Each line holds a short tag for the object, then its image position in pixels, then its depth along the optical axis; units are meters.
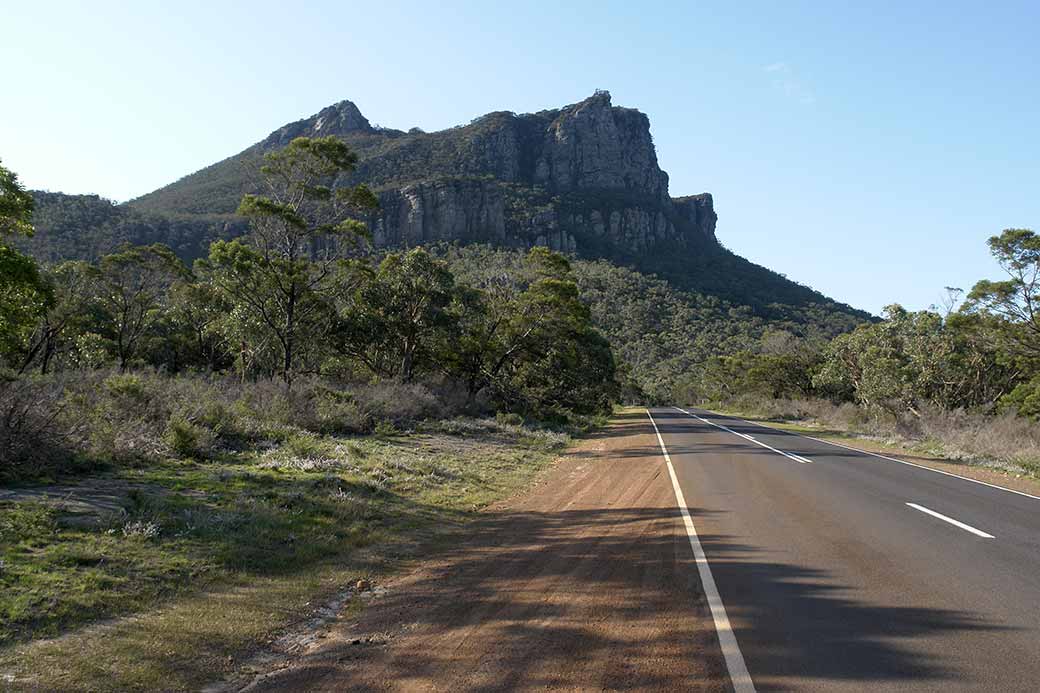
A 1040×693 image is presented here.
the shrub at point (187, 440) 13.89
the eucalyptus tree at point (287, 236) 27.95
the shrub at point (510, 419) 30.81
